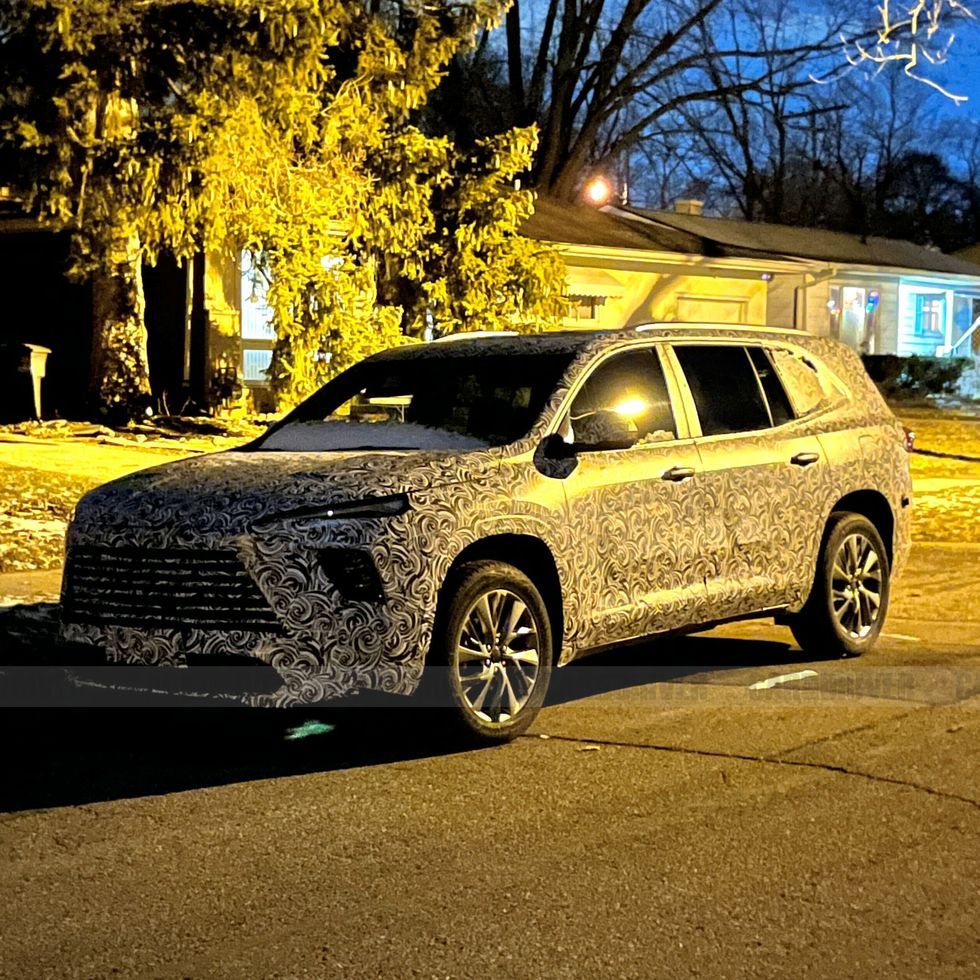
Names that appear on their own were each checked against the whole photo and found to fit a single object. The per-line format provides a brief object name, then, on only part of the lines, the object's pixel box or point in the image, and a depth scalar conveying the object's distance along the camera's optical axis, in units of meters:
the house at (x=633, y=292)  24.78
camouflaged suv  6.56
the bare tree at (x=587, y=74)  44.22
